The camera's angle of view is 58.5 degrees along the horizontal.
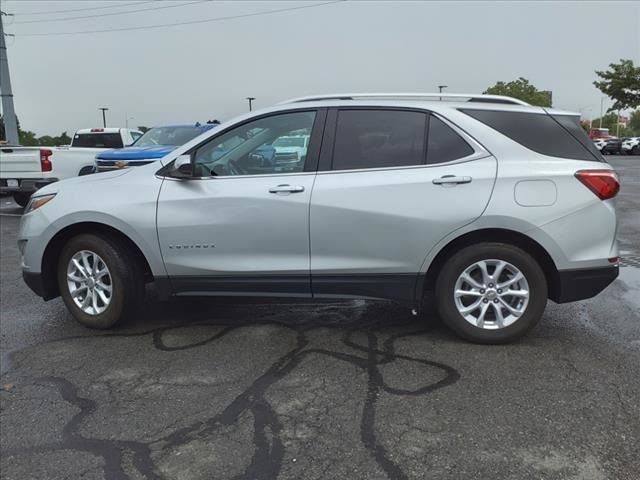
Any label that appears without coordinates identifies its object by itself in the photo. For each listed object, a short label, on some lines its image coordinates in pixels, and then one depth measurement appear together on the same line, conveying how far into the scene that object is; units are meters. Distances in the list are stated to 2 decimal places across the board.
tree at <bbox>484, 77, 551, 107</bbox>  59.67
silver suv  3.95
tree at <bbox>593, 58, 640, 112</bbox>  43.00
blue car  9.38
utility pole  17.02
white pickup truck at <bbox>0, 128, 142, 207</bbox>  11.42
